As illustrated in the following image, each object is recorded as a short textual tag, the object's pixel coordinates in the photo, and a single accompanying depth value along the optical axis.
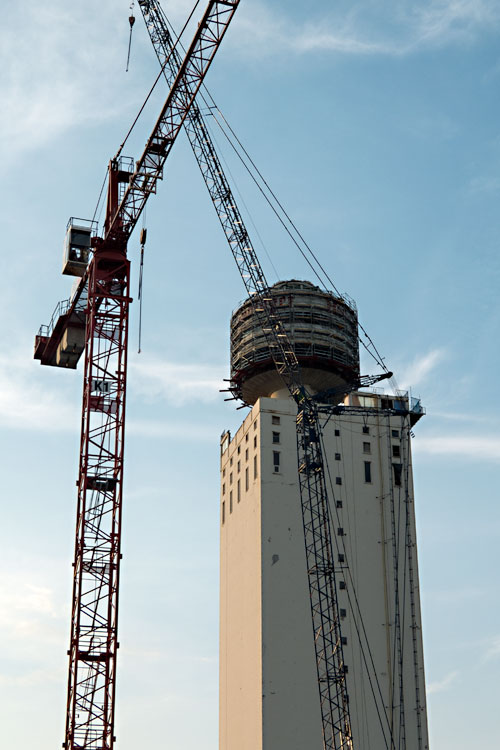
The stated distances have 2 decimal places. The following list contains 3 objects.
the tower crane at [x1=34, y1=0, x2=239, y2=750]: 61.88
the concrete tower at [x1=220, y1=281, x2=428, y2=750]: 83.62
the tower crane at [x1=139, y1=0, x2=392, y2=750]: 81.31
